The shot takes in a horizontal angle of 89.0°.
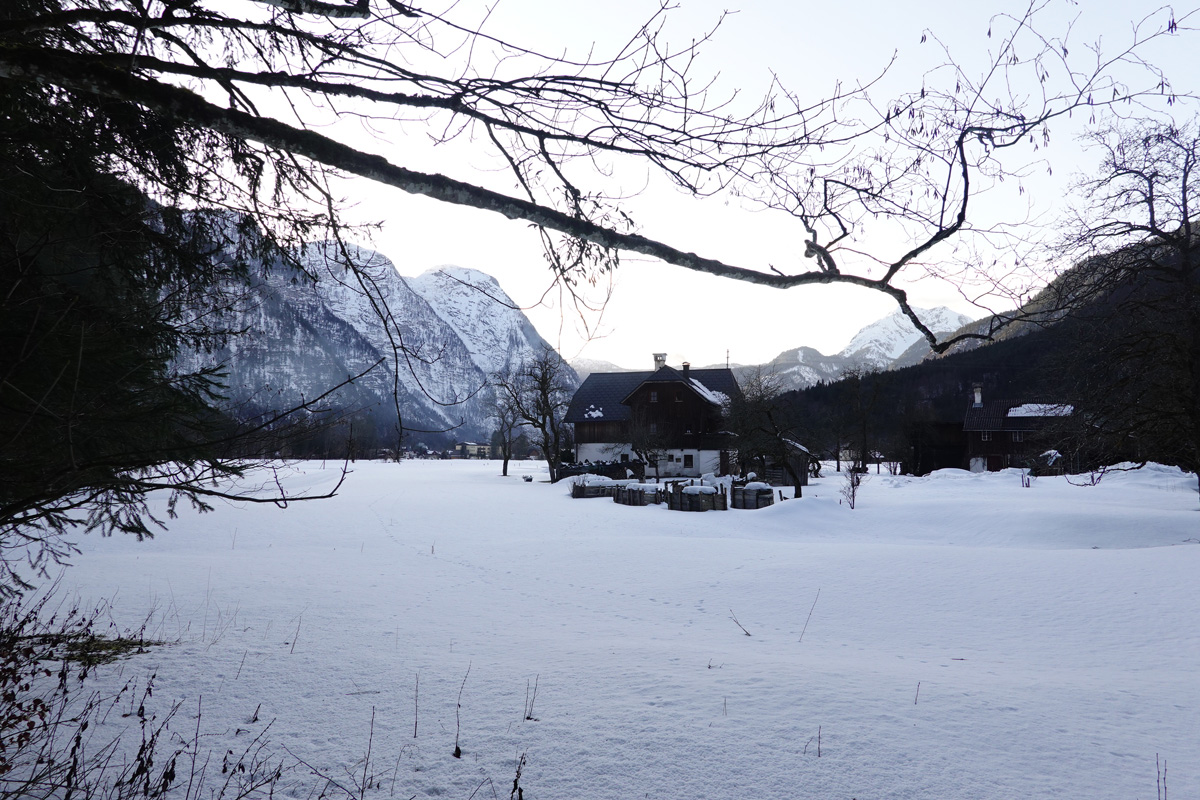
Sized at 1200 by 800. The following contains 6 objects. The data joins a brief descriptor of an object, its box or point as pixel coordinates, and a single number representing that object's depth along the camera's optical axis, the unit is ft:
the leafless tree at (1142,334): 34.01
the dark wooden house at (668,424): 125.70
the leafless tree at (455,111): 9.44
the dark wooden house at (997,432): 154.10
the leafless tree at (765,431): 88.79
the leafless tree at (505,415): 134.00
